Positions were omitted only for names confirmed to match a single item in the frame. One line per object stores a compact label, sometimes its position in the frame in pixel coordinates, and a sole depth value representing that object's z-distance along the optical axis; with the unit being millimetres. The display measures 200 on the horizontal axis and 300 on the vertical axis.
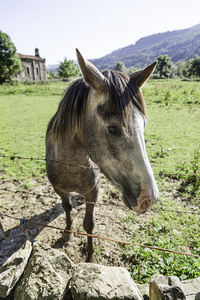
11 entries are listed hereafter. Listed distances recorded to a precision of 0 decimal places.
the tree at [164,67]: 64375
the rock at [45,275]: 1489
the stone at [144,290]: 1733
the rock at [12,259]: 1587
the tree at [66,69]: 52656
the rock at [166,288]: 1390
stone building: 51375
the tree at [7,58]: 33719
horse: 1326
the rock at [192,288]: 1576
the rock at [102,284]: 1457
